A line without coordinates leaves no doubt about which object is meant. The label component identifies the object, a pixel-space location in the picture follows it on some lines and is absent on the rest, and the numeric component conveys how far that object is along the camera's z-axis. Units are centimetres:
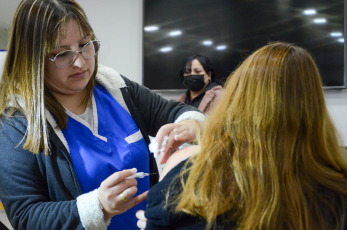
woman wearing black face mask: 314
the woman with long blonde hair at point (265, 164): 69
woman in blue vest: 89
